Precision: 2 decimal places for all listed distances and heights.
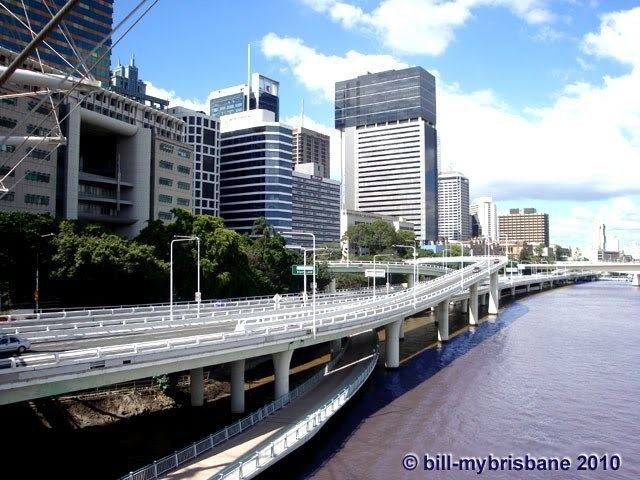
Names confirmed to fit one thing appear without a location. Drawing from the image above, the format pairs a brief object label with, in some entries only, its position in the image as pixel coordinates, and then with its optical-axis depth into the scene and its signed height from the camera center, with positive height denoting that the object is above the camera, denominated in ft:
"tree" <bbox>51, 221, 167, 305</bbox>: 210.38 -4.30
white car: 120.57 -19.16
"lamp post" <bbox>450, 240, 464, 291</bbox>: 305.77 -13.19
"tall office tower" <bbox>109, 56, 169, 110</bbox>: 627.46 +184.43
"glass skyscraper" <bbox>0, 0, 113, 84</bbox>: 432.25 +206.46
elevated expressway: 96.12 -20.77
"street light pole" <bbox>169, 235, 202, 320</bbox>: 185.47 -14.83
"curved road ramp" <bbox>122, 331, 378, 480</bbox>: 97.81 -37.52
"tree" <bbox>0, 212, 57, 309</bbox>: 200.95 +1.40
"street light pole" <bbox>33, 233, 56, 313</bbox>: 190.45 +0.25
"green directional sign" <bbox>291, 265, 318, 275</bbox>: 161.38 -3.60
